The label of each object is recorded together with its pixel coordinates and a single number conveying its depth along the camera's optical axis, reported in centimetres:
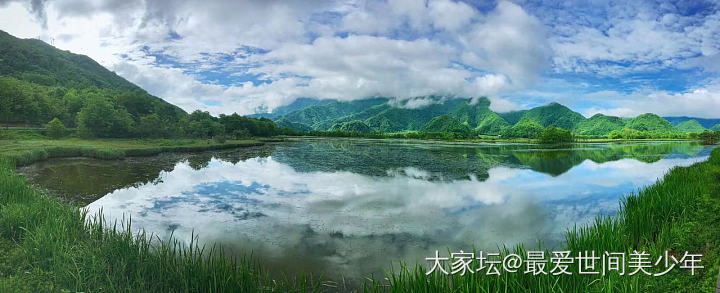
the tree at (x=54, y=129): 3409
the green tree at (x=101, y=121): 3741
